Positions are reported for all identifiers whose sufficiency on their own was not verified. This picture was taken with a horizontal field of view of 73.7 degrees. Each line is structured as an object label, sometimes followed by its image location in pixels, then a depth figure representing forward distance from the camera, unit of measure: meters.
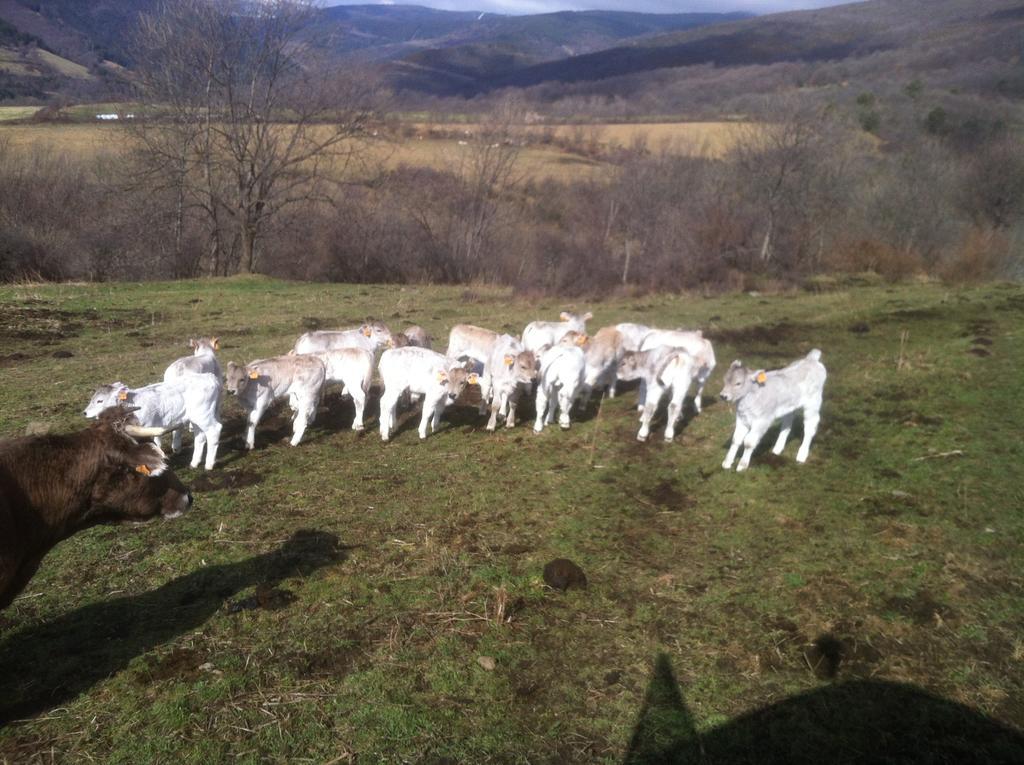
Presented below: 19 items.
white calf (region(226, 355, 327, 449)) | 10.98
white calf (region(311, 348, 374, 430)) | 12.41
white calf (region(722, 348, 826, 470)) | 10.36
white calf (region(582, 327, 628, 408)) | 13.78
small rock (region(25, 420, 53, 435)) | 10.80
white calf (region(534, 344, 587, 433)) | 12.55
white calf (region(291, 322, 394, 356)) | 13.87
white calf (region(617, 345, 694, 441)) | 12.15
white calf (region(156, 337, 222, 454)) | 10.86
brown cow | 5.46
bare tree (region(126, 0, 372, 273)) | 33.25
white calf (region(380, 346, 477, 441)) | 11.97
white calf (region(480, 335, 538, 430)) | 12.24
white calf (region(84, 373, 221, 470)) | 9.51
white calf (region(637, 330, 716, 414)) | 13.22
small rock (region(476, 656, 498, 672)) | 6.13
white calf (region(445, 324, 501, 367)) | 14.49
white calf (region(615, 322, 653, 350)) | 14.89
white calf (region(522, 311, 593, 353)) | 15.29
